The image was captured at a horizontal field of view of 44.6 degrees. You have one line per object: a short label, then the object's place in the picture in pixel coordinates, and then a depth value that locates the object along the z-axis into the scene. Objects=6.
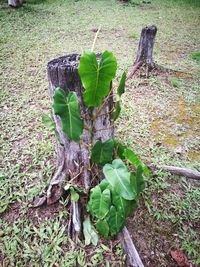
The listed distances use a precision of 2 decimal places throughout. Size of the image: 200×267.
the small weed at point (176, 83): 3.00
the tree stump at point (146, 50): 3.04
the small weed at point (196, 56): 3.81
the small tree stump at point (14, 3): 6.05
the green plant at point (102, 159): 1.11
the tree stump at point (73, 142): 1.22
